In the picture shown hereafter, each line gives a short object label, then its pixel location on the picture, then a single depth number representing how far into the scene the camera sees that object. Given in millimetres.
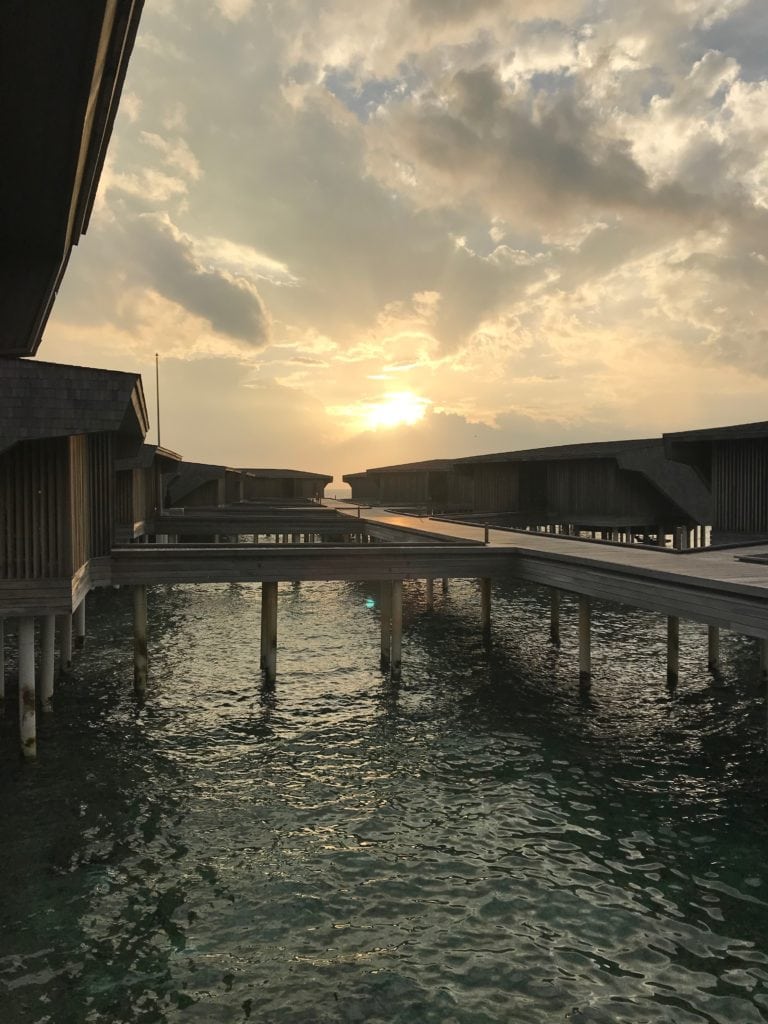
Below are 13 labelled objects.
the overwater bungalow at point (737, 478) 21422
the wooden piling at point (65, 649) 19281
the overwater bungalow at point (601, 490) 34438
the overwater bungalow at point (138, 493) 25062
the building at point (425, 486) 52281
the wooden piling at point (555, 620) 23234
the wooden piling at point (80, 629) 22438
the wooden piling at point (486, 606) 23688
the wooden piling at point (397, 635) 18516
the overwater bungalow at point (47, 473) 11695
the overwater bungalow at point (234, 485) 48562
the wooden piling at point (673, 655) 17875
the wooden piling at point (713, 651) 19066
